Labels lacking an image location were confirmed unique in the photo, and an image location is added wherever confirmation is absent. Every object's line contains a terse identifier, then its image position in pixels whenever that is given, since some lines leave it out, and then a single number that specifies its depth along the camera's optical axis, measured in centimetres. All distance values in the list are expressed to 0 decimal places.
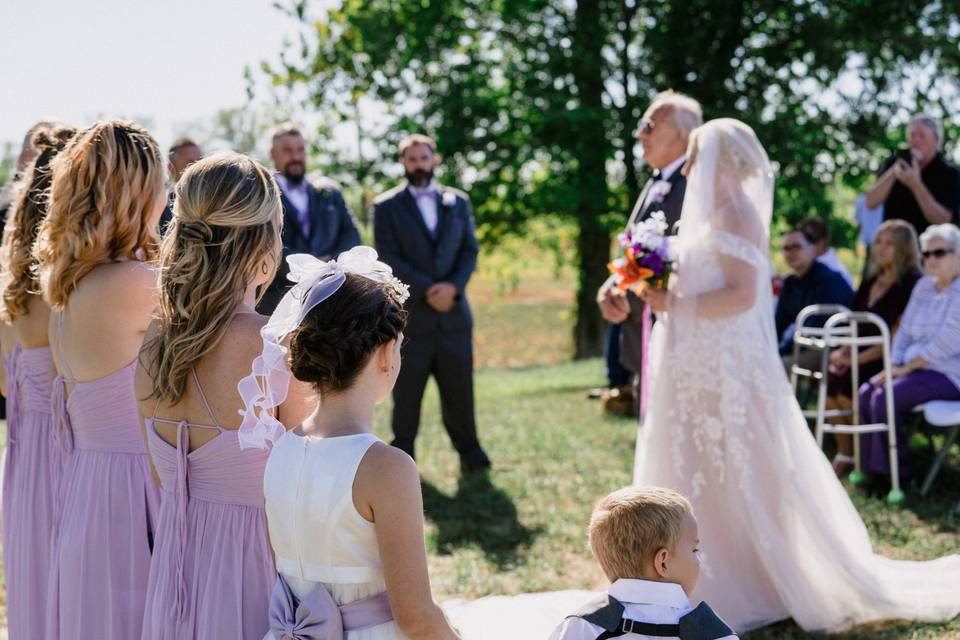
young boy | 243
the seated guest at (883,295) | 717
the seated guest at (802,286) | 852
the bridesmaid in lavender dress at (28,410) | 357
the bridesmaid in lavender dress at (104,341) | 306
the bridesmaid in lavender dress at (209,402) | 255
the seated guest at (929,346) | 644
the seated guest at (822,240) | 881
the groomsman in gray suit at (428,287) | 745
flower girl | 222
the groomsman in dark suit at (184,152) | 672
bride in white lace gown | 440
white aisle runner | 373
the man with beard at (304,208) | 720
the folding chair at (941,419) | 621
